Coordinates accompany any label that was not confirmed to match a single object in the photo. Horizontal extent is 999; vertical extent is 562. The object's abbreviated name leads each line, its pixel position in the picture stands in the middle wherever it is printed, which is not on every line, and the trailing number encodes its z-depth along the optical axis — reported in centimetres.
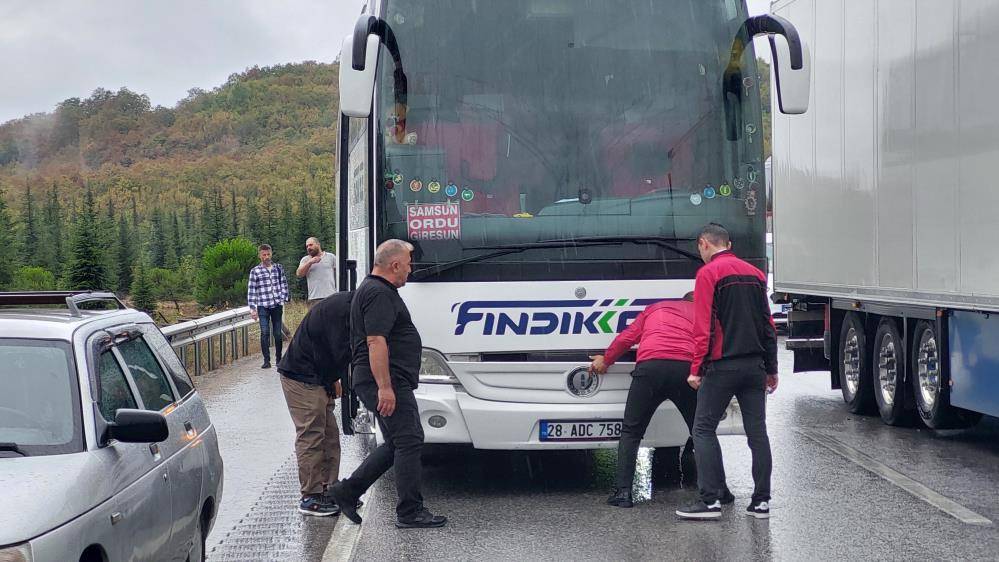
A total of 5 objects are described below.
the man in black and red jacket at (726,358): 789
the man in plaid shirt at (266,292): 1859
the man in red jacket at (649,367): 831
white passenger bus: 847
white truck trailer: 962
